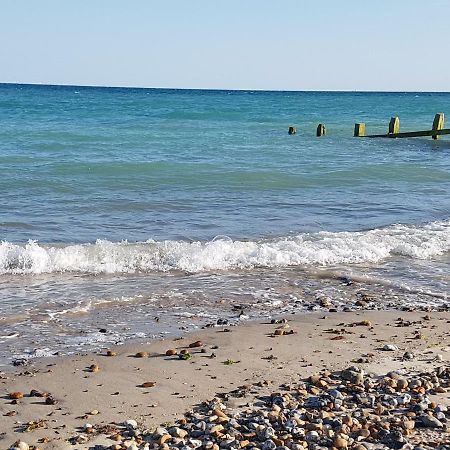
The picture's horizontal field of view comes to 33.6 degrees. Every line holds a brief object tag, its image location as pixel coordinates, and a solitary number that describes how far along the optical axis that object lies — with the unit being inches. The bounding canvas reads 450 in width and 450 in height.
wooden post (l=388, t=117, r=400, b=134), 1327.5
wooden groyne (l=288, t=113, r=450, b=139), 1208.8
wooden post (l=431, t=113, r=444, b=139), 1268.5
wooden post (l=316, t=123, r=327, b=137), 1403.8
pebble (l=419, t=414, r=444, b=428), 206.1
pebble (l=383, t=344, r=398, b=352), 276.4
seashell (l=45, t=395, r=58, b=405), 226.7
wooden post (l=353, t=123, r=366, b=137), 1359.5
